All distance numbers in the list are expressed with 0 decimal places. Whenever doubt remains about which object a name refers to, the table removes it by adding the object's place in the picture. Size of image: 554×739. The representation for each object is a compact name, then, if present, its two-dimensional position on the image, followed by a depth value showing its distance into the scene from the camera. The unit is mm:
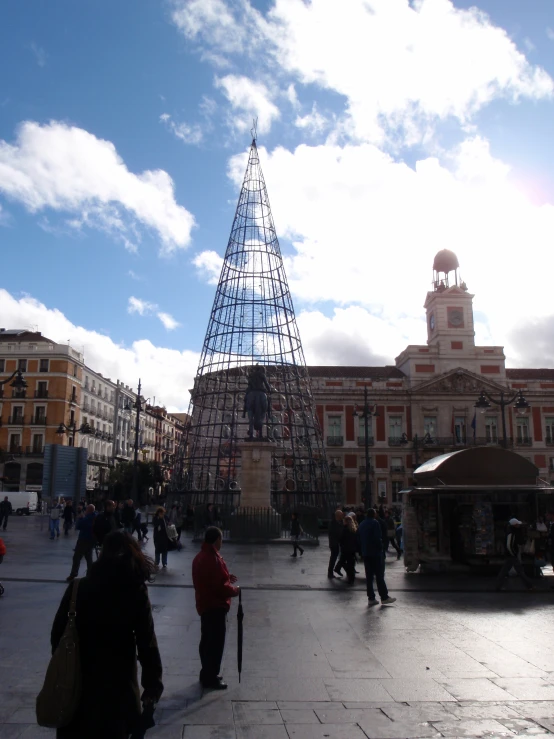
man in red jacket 6016
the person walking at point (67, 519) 25625
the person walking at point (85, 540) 12107
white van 45219
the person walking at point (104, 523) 12438
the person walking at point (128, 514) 18109
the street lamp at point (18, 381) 16656
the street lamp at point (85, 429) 33759
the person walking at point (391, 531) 19812
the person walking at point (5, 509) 25928
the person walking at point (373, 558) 10875
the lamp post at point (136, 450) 29544
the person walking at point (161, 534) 14508
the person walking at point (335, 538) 14023
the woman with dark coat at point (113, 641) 3152
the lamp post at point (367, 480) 33156
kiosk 14820
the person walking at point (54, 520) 22812
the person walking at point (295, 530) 18453
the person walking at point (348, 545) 13508
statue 25547
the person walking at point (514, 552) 12422
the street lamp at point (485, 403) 27334
